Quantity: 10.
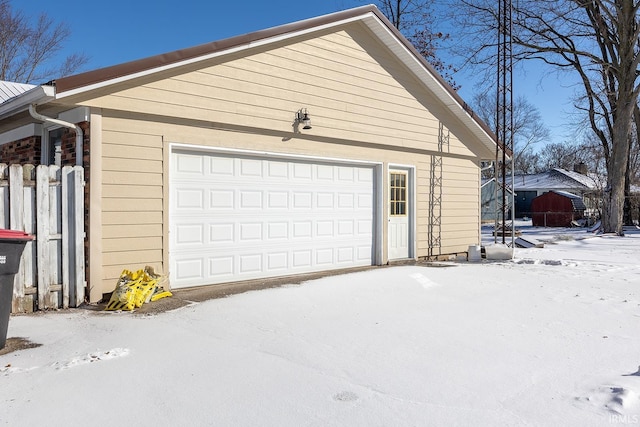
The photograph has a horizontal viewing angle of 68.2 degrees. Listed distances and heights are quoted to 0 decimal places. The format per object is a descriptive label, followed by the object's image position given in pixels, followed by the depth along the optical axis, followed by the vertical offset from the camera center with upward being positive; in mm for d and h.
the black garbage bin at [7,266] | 3986 -471
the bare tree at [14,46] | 20812 +7518
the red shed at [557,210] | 28344 -52
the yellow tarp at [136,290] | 5621 -979
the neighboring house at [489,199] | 33438 +733
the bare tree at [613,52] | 19328 +6806
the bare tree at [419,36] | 22953 +8458
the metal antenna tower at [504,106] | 12289 +2876
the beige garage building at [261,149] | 6227 +990
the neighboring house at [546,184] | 36712 +2002
